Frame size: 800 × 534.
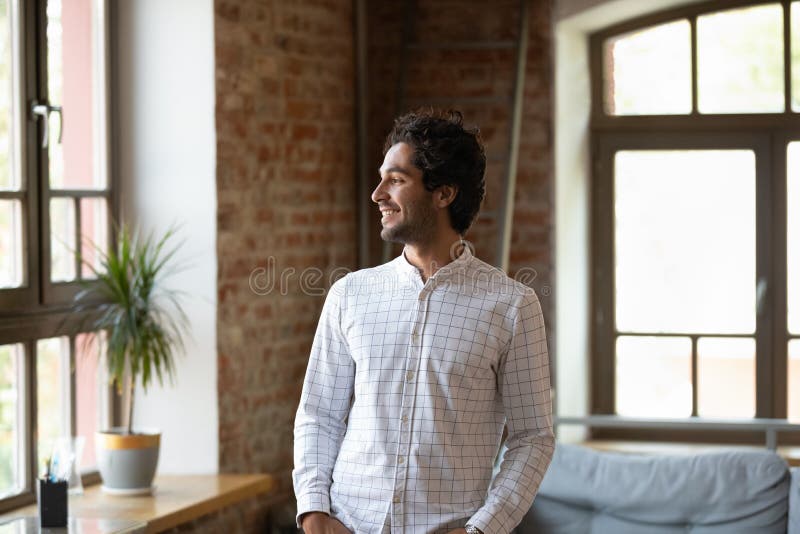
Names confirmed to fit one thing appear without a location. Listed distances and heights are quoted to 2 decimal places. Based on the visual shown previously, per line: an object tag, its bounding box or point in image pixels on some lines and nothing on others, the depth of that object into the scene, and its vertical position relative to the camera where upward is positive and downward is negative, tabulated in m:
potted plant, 4.04 -0.30
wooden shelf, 3.77 -0.84
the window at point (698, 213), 5.60 +0.18
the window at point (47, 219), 3.94 +0.12
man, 2.41 -0.27
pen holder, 3.40 -0.72
